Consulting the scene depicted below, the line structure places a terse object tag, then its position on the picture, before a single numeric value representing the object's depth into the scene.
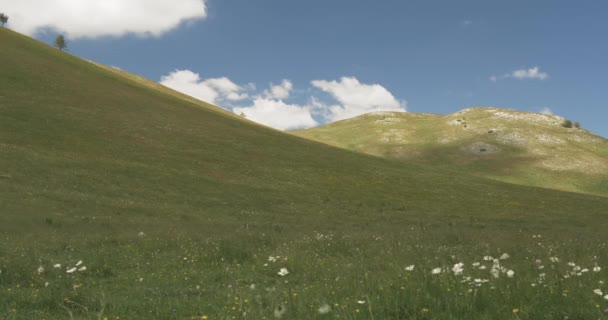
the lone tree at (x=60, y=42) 149.65
